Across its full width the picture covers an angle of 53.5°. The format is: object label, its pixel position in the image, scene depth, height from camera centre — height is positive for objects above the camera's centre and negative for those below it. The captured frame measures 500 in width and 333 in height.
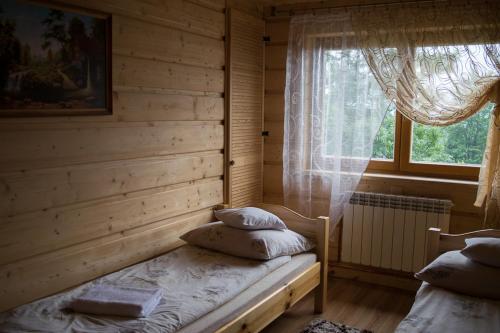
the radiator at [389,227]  3.77 -0.83
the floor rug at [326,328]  3.23 -1.36
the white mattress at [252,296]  2.32 -0.95
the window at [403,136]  3.76 -0.11
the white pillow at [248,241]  3.07 -0.79
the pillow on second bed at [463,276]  2.60 -0.82
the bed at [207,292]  2.19 -0.91
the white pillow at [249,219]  3.23 -0.66
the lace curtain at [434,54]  3.46 +0.50
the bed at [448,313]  2.23 -0.91
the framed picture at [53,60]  2.27 +0.26
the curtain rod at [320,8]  3.66 +0.92
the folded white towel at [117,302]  2.24 -0.86
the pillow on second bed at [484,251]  2.67 -0.69
